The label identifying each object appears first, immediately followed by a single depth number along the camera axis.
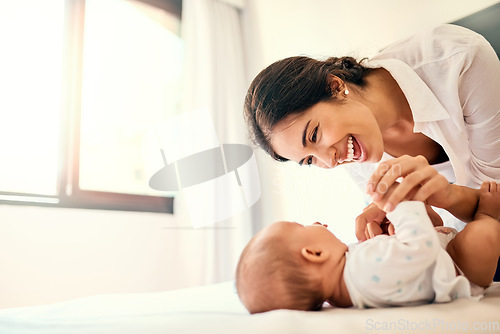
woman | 1.21
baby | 0.76
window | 2.38
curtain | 2.66
